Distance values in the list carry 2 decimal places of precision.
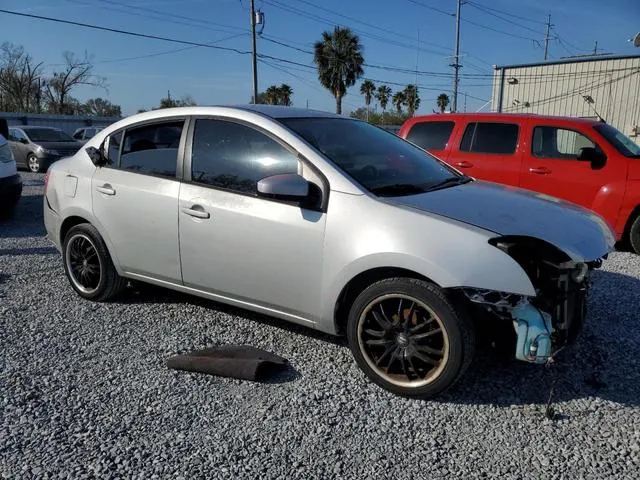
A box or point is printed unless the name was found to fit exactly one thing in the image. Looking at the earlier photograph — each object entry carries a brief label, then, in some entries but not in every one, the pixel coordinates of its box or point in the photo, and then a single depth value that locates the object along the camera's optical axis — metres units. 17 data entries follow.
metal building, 22.31
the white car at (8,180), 8.43
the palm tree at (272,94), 52.09
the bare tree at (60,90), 59.97
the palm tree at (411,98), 64.56
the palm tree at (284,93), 51.91
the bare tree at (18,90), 57.22
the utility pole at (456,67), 43.19
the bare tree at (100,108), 65.69
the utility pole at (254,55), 32.66
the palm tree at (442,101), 68.81
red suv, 6.82
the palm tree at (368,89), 62.59
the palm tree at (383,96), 67.69
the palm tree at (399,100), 65.88
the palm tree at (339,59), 42.19
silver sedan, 2.99
